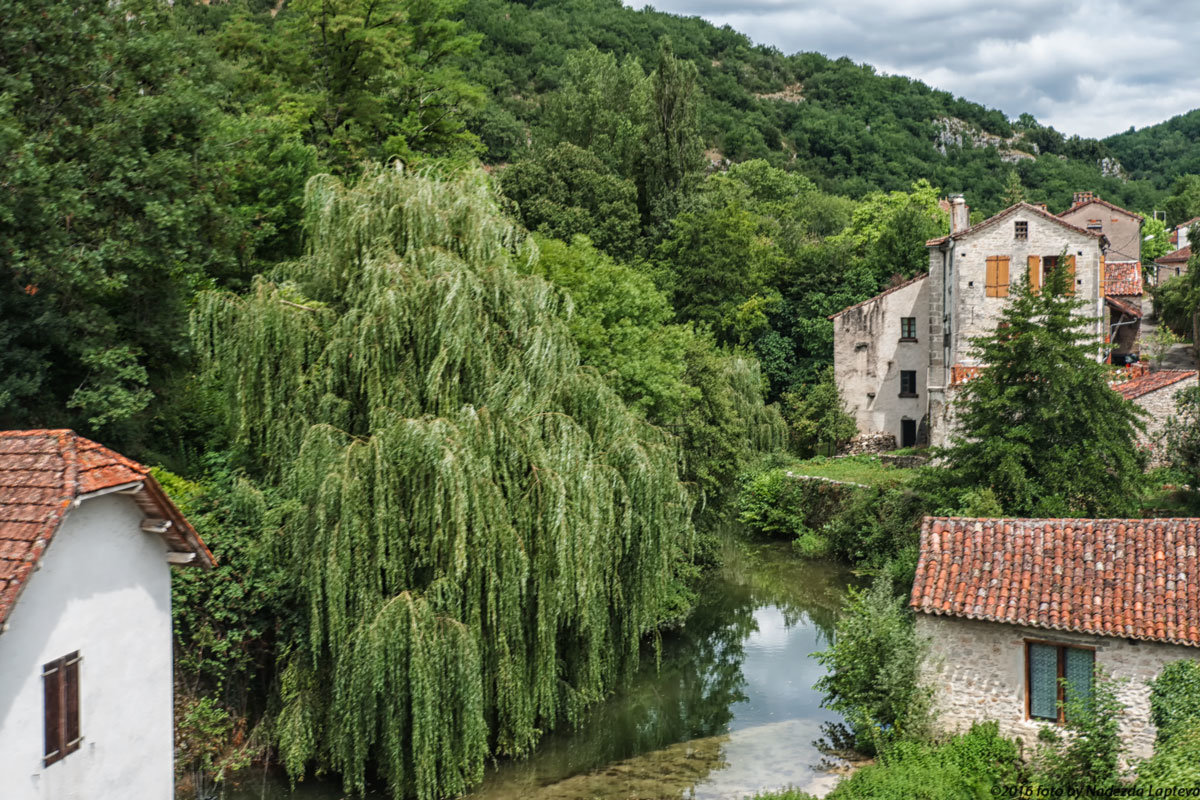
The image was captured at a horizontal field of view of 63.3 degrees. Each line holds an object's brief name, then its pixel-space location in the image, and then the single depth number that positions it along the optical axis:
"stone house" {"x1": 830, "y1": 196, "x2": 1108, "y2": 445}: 33.53
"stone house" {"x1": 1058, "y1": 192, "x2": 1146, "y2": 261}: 50.62
